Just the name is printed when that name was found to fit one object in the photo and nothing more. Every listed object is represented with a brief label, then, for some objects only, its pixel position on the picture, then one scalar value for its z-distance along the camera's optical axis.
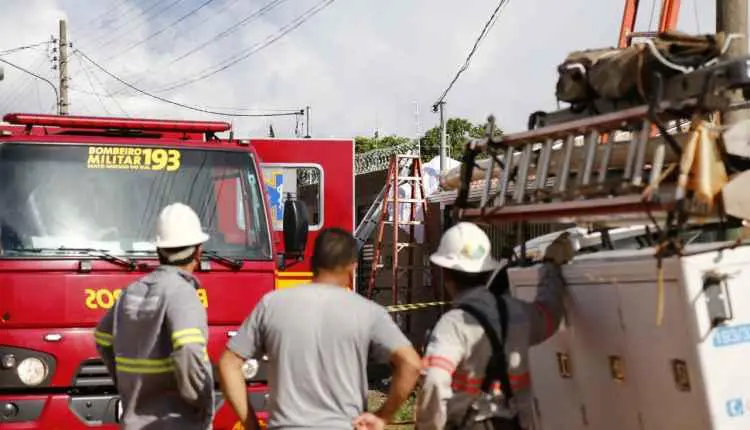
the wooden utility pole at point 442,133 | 22.93
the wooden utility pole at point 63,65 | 34.03
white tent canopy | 17.05
